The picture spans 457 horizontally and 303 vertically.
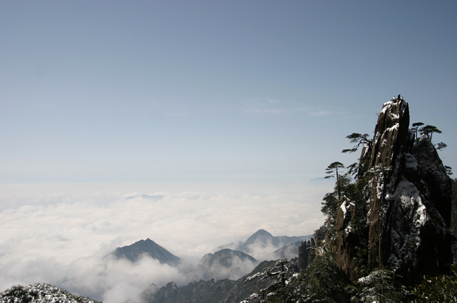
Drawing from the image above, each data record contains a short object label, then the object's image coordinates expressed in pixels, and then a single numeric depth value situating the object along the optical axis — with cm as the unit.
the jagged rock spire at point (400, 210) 2797
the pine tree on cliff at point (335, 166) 4718
